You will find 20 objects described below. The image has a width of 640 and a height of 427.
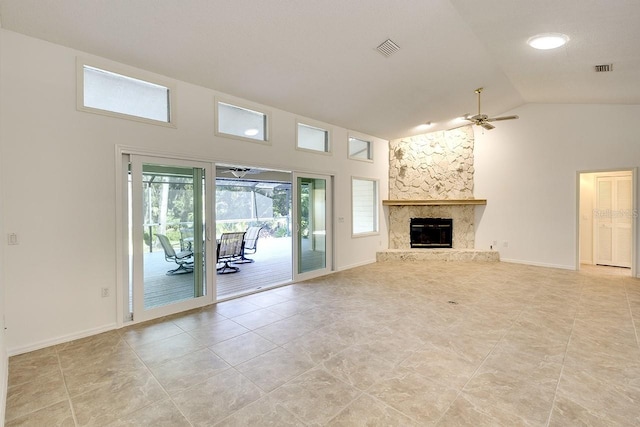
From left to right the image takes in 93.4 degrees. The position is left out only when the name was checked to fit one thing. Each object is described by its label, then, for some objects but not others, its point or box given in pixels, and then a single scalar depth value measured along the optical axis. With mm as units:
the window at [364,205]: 6888
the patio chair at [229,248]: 6375
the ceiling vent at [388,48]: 3555
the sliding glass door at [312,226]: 5448
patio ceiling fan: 8648
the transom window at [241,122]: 4359
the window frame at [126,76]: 3121
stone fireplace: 7449
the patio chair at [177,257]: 3752
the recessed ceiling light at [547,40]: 3369
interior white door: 6230
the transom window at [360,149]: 6717
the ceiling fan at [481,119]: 4732
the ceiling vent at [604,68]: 4016
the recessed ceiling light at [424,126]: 6697
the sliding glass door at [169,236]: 3559
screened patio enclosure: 3705
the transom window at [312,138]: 5574
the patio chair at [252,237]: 8039
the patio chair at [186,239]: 3998
